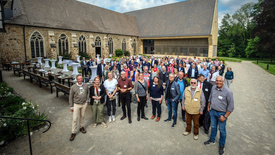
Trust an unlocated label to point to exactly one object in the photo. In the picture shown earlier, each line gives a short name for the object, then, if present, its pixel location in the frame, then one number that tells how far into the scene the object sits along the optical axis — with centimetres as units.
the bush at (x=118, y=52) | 2952
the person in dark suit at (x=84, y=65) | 1192
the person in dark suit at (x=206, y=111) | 468
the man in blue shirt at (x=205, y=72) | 841
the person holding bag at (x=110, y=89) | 534
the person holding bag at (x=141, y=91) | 539
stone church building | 1755
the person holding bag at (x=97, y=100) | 489
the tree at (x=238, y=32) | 4531
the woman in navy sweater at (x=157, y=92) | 530
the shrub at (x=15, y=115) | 423
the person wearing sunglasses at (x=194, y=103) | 426
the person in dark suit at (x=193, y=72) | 896
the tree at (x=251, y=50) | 3856
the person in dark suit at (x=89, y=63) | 1169
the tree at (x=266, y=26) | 2395
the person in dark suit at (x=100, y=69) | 992
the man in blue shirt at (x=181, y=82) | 521
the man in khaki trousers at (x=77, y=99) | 447
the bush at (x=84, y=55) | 2348
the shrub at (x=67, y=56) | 2067
